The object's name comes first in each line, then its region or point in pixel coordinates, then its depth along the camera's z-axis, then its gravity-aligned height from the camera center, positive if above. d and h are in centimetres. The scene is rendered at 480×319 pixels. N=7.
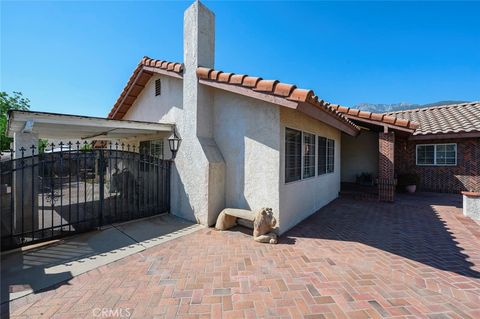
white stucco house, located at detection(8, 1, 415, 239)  591 +89
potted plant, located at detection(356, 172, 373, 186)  1391 -129
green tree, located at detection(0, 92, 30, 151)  2083 +673
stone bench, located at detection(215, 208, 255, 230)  618 -176
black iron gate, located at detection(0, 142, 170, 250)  511 -106
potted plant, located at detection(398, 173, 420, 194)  1294 -136
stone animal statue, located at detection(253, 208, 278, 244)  563 -178
